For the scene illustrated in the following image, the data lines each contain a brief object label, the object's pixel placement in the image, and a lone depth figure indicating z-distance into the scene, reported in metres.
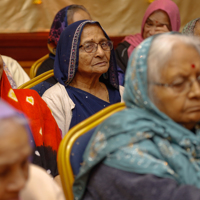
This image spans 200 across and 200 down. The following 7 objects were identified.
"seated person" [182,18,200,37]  5.22
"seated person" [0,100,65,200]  1.40
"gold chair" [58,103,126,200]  2.28
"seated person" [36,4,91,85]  5.56
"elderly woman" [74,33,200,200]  1.97
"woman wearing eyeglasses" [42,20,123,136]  4.04
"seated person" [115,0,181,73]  6.01
